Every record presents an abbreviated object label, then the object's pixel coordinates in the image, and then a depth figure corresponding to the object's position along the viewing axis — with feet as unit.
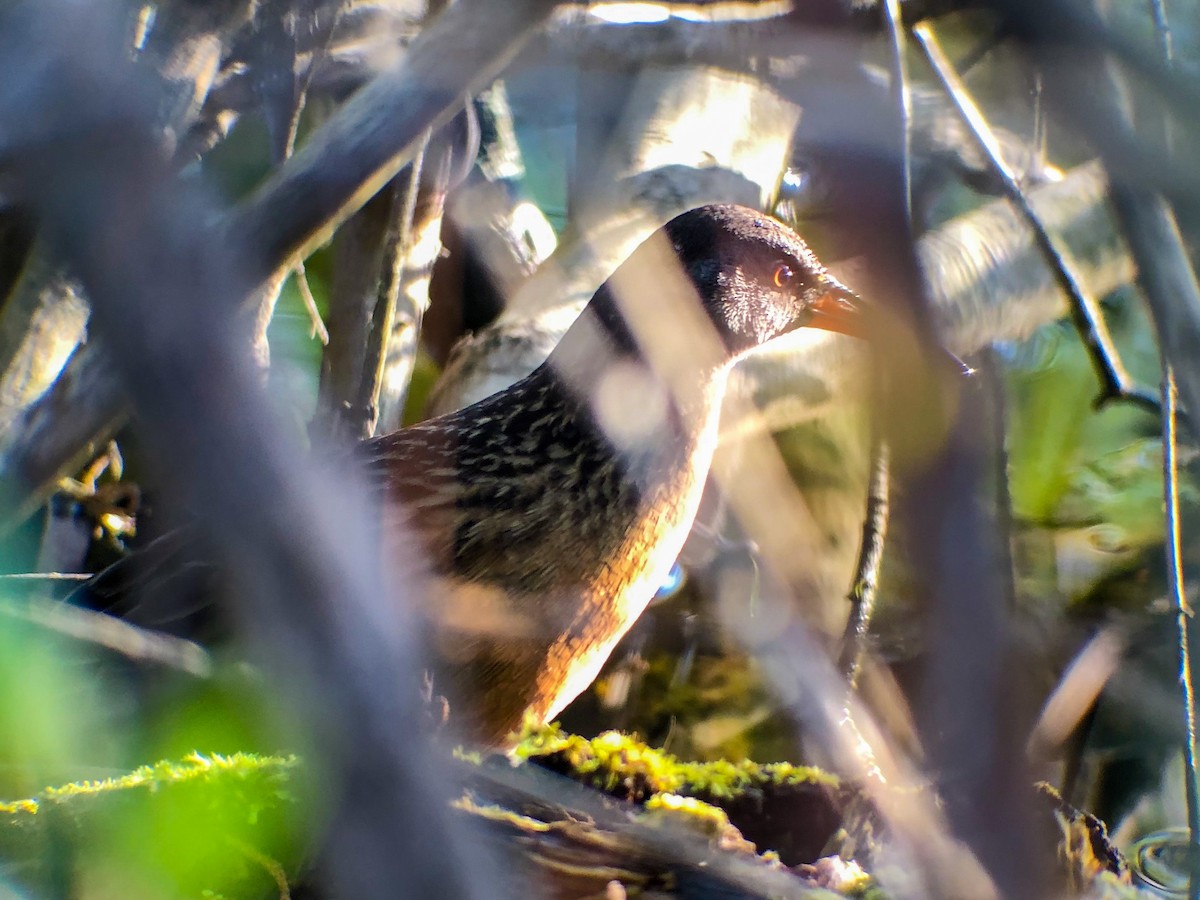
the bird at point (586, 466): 12.75
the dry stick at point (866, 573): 12.51
